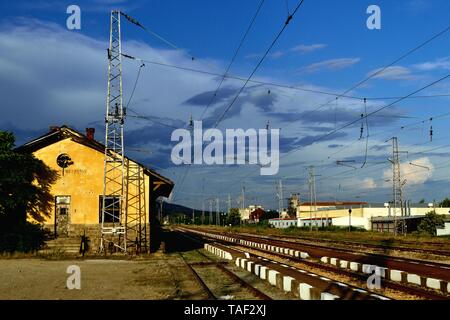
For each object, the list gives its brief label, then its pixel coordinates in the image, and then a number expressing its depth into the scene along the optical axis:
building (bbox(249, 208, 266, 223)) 161.62
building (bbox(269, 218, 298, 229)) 125.55
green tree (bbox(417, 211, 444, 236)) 69.25
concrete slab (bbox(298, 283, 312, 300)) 11.96
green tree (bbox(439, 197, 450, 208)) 157.25
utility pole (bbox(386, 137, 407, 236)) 51.28
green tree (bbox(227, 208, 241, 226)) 129.62
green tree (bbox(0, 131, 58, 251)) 24.61
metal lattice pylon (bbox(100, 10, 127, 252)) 26.41
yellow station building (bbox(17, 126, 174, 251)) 26.62
